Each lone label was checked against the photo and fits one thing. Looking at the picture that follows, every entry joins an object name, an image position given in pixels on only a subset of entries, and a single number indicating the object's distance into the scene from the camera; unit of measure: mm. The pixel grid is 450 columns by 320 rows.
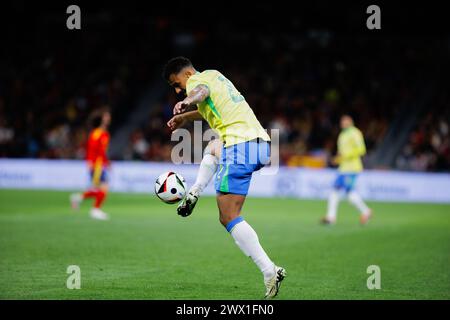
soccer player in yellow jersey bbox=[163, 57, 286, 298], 14437
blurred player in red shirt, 31031
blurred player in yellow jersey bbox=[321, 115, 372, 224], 31859
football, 15453
